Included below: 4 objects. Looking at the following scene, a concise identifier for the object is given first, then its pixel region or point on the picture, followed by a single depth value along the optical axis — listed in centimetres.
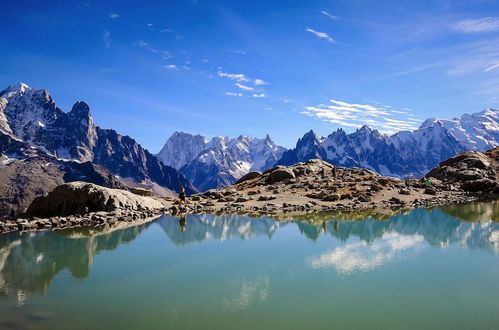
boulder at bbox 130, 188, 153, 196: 7751
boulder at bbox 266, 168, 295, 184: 8888
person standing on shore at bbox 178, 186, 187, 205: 6938
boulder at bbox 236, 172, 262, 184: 10348
